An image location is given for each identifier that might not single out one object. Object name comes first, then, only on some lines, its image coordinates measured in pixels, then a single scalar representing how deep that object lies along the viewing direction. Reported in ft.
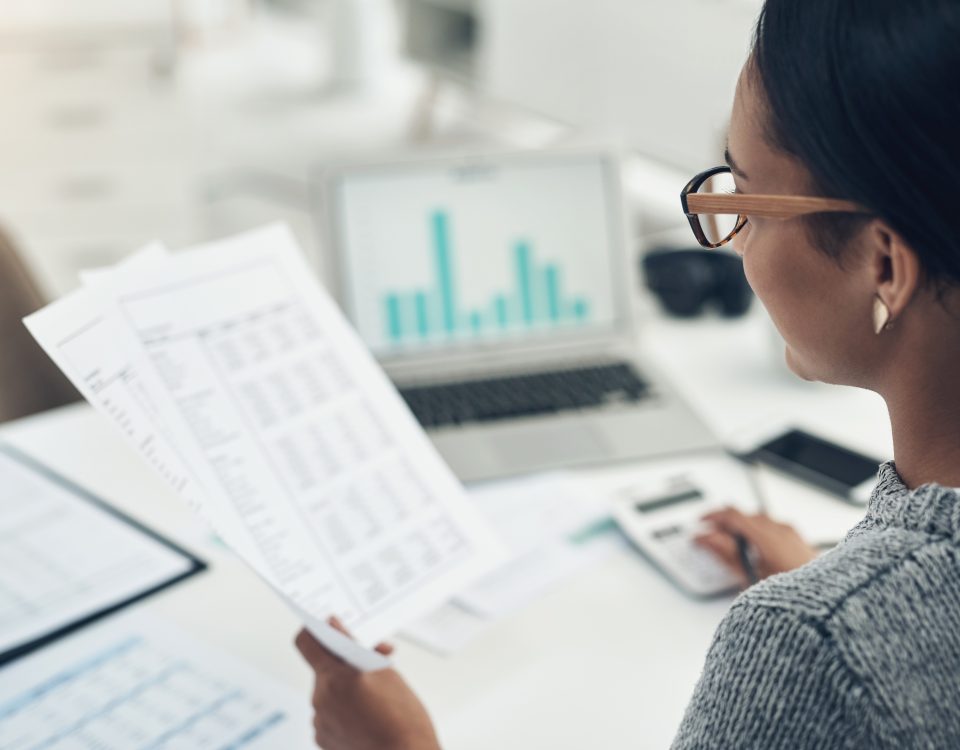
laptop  4.59
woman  1.77
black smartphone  3.95
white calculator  3.43
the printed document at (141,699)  2.81
